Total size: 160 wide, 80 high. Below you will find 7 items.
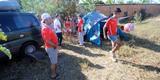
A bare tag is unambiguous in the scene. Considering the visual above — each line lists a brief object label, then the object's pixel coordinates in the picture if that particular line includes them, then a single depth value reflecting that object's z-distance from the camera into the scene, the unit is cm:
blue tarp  504
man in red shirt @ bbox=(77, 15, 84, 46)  474
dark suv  344
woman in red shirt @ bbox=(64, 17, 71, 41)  553
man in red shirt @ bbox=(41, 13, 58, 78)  268
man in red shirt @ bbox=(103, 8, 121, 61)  332
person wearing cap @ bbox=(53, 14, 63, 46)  427
